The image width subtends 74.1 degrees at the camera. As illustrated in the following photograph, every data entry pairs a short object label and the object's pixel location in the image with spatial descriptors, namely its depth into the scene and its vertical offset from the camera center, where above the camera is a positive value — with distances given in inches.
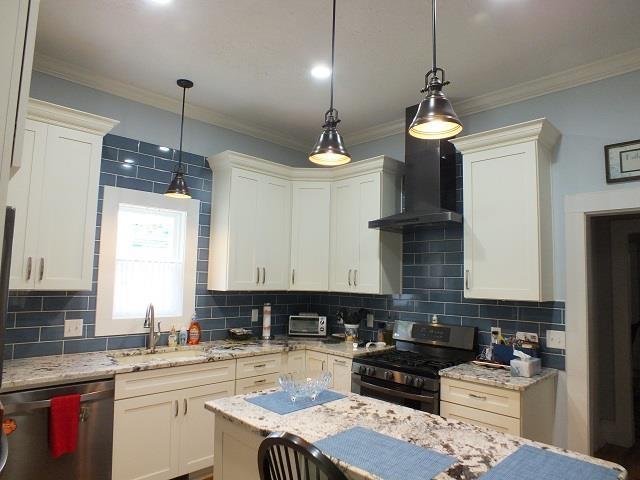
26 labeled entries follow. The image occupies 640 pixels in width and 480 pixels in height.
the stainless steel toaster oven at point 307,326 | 162.7 -17.7
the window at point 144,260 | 126.1 +4.8
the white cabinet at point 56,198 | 100.3 +18.2
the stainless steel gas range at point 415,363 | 113.8 -23.3
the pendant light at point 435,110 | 65.4 +26.7
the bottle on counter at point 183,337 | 137.7 -19.8
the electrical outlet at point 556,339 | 114.7 -14.3
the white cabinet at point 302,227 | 145.4 +18.9
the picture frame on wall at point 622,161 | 106.4 +32.3
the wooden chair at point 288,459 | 45.9 -20.8
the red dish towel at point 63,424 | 91.4 -32.9
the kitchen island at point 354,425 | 55.7 -22.7
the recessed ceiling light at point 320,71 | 118.3 +59.1
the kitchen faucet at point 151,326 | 129.3 -15.7
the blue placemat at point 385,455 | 51.1 -22.7
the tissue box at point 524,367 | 106.8 -20.7
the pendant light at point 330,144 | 82.0 +26.3
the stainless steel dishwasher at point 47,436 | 88.3 -36.2
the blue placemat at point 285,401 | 73.8 -22.4
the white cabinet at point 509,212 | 111.1 +20.0
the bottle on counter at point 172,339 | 135.2 -20.1
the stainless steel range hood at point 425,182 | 131.9 +32.2
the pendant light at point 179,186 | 122.6 +26.1
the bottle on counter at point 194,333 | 140.3 -19.0
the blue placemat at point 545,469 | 50.8 -22.7
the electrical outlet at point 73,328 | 117.3 -15.2
